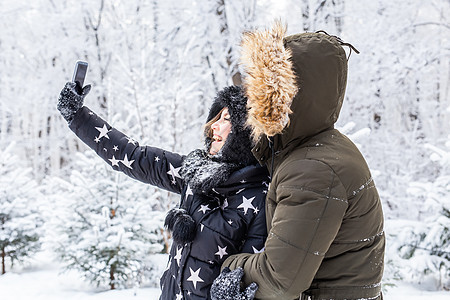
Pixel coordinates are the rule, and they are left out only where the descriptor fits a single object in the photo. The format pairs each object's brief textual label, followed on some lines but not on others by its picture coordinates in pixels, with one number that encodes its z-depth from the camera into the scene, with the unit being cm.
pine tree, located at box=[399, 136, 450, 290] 490
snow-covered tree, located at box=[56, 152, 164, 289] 522
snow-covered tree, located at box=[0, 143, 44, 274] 645
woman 161
